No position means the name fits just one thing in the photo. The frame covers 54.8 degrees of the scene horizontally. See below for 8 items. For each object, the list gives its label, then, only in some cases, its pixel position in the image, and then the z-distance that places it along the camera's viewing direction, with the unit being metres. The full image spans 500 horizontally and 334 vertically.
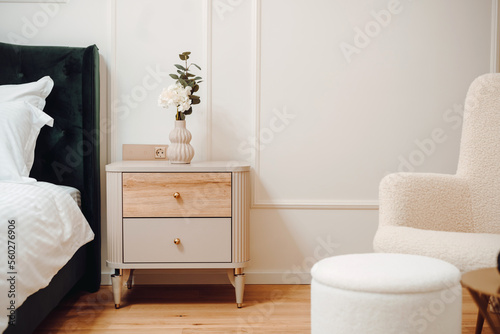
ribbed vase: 2.28
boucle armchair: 1.57
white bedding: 1.37
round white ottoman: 1.18
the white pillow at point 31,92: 2.19
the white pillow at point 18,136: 1.95
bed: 2.37
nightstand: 2.17
